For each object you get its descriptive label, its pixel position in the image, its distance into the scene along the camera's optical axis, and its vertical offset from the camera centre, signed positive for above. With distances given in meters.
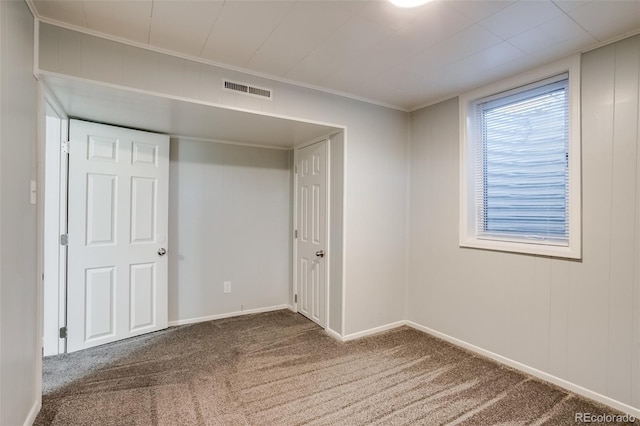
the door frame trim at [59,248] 2.64 -0.33
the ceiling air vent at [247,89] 2.42 +1.01
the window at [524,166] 2.25 +0.42
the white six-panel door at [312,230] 3.34 -0.19
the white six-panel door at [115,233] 2.72 -0.21
